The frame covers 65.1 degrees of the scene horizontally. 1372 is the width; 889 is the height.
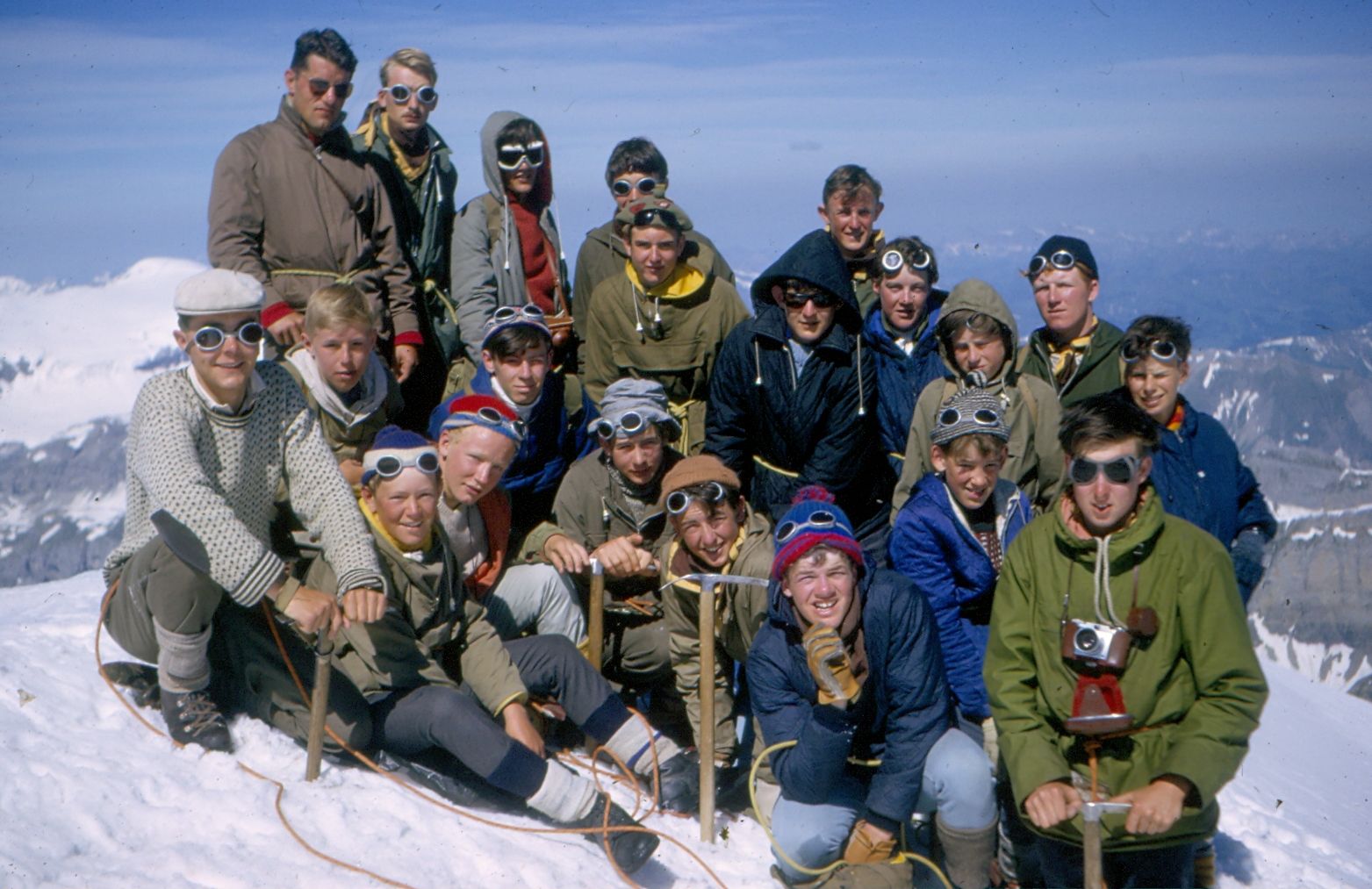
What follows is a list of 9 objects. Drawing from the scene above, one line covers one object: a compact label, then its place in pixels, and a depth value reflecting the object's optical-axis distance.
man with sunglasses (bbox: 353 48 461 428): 8.25
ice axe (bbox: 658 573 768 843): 5.95
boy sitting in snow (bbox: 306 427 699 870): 5.59
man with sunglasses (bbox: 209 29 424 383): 7.27
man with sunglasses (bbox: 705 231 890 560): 7.26
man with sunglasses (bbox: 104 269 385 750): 5.16
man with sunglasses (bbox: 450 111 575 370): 8.09
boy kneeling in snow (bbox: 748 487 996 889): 5.21
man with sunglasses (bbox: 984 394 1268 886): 4.43
